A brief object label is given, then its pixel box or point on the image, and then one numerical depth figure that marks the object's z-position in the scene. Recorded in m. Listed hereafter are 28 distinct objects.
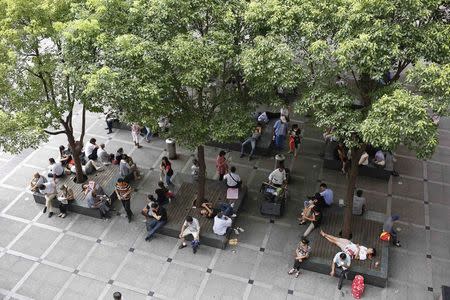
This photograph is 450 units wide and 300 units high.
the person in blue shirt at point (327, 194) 14.20
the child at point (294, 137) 16.97
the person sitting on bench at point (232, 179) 15.02
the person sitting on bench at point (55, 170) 15.75
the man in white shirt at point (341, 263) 12.05
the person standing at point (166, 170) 15.38
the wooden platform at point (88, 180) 14.94
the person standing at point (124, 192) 14.16
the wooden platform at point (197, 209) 13.72
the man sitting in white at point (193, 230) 13.41
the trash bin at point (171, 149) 16.78
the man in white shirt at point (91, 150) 16.76
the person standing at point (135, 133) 17.33
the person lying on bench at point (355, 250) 12.59
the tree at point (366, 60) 9.00
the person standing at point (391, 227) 13.15
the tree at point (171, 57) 10.50
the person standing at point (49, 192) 14.64
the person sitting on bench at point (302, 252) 12.55
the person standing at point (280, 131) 17.12
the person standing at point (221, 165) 15.77
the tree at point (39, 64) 11.20
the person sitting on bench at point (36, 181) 15.05
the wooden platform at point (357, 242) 12.44
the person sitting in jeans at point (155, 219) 13.80
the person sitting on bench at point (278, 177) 14.72
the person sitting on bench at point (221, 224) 13.39
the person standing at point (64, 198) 14.68
